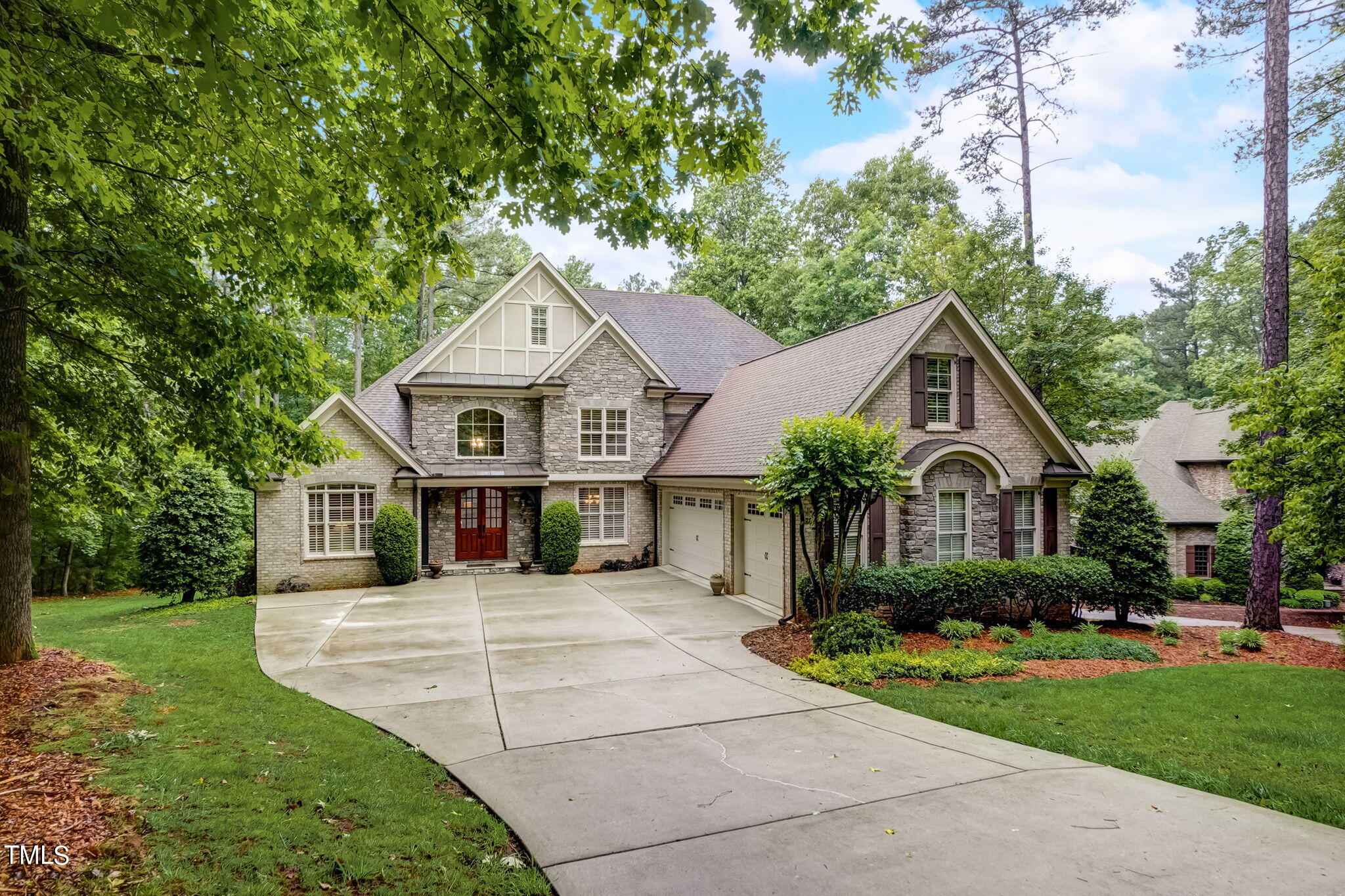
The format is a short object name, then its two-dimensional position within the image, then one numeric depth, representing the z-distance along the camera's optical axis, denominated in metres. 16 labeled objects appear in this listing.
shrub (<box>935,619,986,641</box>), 11.25
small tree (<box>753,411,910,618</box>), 10.14
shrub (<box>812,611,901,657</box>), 9.78
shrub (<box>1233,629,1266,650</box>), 11.77
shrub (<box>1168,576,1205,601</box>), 21.11
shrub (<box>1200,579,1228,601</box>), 21.05
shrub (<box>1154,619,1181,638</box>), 12.44
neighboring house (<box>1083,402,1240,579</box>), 24.33
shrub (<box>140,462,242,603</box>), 15.25
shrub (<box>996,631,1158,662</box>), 10.46
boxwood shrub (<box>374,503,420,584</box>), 16.44
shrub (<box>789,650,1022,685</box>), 8.91
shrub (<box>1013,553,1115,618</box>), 12.52
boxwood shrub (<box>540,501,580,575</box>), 18.22
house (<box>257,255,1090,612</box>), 12.97
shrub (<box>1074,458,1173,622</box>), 13.15
